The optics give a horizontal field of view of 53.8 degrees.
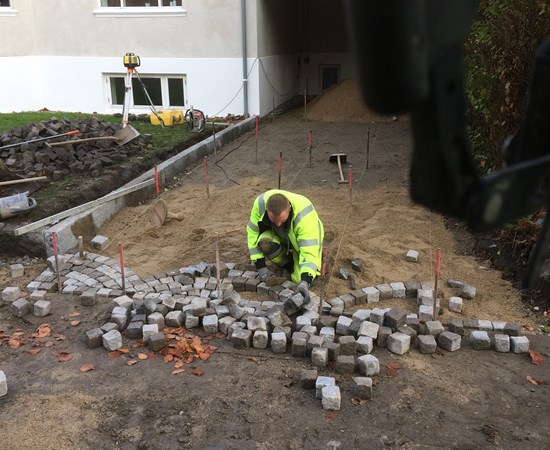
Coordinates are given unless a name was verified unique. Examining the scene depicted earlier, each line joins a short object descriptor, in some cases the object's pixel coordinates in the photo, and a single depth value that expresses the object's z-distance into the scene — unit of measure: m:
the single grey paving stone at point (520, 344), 4.63
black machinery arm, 1.09
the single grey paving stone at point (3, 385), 4.11
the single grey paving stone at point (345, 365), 4.38
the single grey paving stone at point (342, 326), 4.84
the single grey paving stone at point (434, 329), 4.81
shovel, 10.03
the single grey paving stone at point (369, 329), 4.72
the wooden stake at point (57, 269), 5.70
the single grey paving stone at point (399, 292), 5.56
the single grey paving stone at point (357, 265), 6.06
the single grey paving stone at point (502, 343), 4.66
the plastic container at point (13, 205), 6.81
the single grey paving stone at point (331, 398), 3.96
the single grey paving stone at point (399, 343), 4.64
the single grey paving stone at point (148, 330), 4.85
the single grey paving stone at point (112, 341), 4.77
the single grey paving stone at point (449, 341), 4.69
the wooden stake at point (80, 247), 6.36
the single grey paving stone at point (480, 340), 4.70
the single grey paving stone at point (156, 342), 4.71
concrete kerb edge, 6.63
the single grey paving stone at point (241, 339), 4.76
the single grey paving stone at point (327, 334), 4.71
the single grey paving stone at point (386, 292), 5.54
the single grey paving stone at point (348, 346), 4.56
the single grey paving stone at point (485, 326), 4.91
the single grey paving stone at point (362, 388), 4.06
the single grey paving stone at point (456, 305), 5.31
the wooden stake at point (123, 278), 5.55
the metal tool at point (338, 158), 10.06
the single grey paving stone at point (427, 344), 4.66
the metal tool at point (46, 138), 8.74
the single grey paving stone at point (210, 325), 5.00
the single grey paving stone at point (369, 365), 4.32
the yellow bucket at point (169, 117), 12.94
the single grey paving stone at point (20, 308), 5.33
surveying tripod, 11.11
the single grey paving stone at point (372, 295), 5.48
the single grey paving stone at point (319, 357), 4.46
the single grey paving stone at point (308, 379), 4.20
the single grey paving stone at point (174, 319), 5.05
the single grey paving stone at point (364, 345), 4.58
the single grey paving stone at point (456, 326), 4.87
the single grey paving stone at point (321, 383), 4.09
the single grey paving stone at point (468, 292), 5.55
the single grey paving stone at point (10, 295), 5.61
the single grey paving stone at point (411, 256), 6.29
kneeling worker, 5.30
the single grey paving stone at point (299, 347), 4.62
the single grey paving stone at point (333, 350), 4.52
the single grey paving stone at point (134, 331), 4.93
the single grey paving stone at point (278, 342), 4.70
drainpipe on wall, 13.62
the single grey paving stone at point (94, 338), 4.82
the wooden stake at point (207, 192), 8.58
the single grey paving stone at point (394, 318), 4.84
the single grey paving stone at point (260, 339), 4.75
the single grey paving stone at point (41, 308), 5.32
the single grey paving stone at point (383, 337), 4.73
